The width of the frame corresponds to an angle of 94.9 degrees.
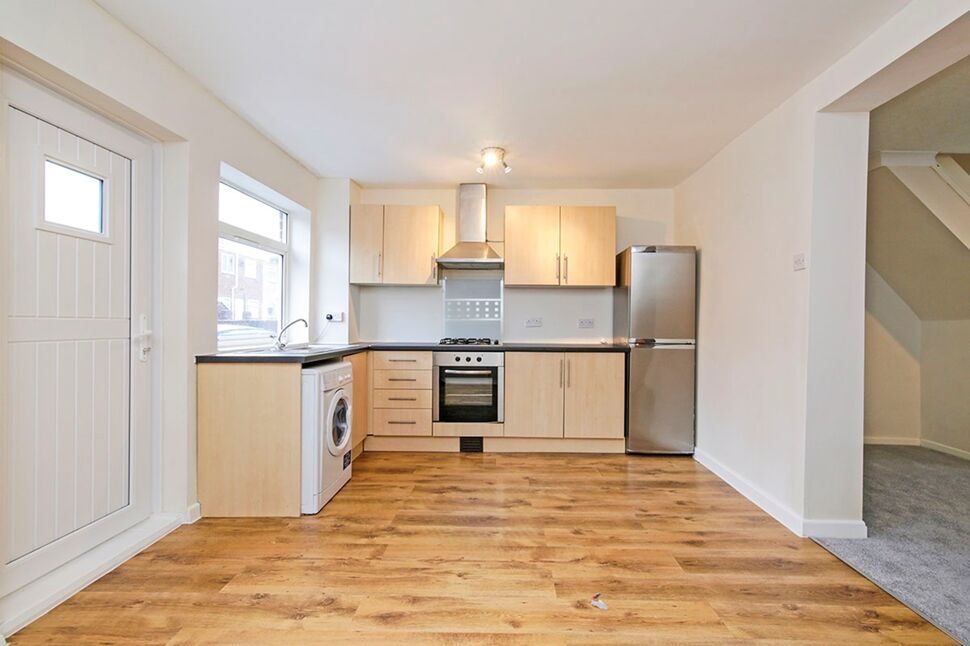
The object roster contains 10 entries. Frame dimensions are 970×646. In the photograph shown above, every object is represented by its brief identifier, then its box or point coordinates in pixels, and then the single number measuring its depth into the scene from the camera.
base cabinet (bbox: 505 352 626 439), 3.85
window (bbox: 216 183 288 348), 3.09
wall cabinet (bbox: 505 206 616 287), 4.05
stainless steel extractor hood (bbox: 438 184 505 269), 4.13
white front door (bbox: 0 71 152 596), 1.69
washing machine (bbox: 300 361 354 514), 2.57
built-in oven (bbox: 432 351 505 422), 3.89
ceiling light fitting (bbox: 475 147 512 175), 3.32
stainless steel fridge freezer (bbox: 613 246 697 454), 3.72
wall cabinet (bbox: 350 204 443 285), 4.11
